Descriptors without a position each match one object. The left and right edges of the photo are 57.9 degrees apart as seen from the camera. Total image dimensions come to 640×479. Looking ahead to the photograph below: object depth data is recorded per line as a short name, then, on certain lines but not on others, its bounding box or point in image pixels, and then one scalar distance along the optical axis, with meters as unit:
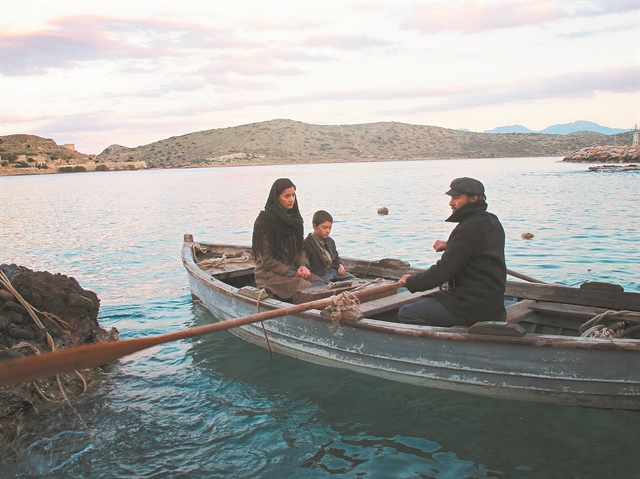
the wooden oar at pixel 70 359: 3.45
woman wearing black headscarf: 7.98
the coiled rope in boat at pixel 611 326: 5.66
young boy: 8.62
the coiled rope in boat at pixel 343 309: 6.51
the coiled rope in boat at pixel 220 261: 10.42
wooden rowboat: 5.27
